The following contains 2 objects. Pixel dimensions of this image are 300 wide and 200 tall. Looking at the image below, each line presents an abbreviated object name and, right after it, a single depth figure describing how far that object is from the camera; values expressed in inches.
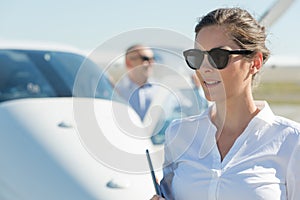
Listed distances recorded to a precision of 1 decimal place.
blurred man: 213.8
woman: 84.0
